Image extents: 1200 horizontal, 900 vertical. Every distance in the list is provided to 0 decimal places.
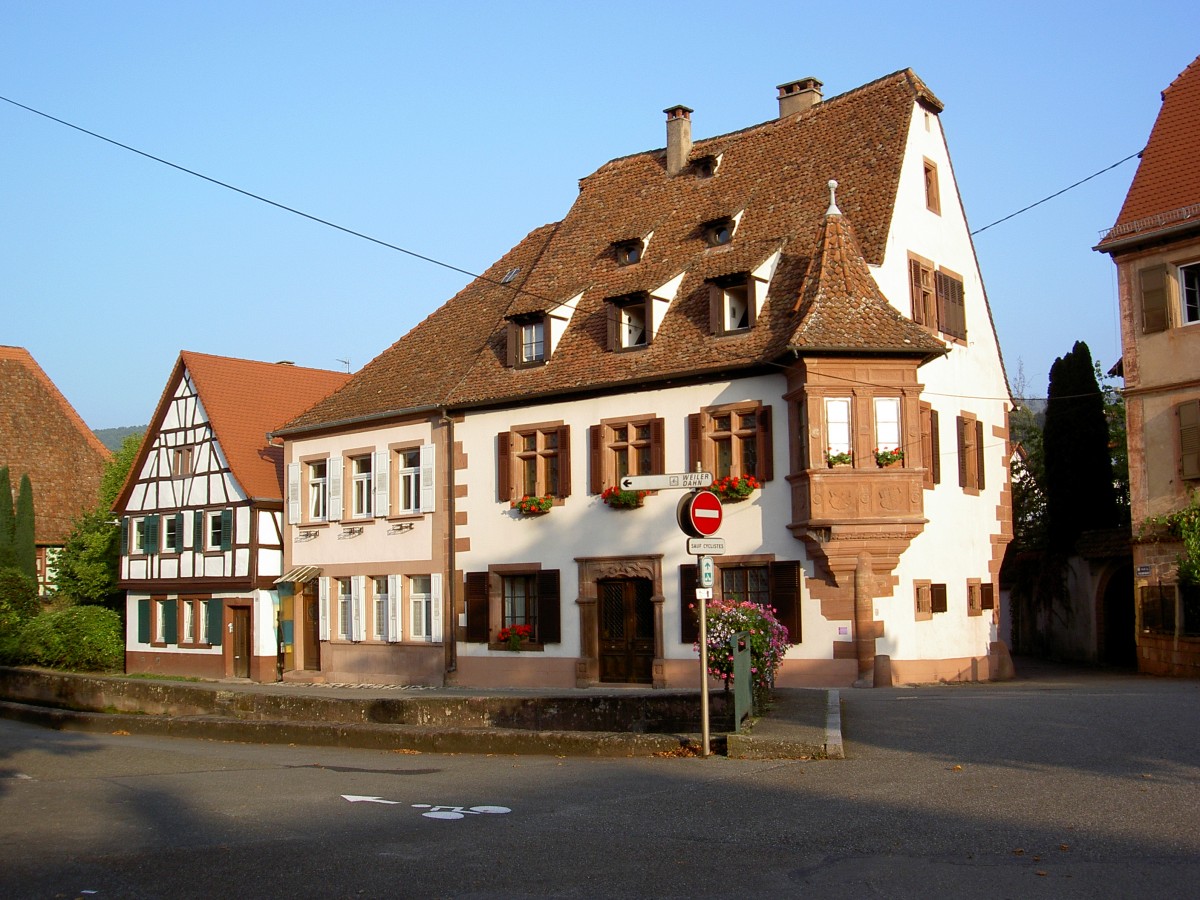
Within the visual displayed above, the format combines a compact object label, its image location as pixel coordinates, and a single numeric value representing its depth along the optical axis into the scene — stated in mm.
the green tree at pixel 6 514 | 48469
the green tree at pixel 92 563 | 41500
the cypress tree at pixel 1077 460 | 33344
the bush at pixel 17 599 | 38500
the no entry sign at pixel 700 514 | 13234
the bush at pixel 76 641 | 35750
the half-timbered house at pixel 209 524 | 33781
